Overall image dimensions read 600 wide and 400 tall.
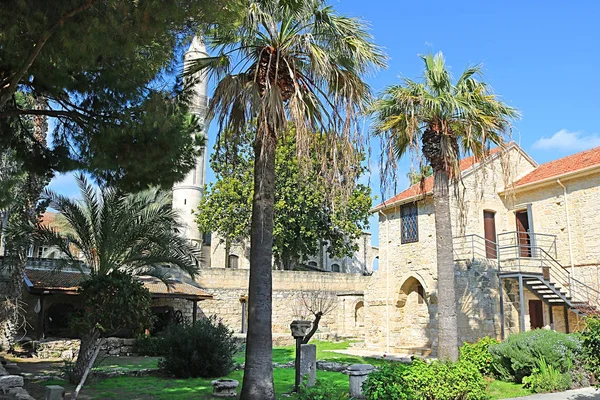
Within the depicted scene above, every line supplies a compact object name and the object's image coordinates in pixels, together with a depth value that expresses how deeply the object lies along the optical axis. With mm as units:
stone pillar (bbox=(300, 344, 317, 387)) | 11641
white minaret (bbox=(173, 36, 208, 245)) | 37188
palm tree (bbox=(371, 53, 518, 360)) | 12539
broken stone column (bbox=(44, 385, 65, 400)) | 8227
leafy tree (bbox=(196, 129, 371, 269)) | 29594
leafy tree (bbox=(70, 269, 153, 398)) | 9625
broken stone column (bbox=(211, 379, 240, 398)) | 10016
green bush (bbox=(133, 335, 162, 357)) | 19195
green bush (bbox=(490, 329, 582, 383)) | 11914
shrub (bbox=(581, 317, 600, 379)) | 7968
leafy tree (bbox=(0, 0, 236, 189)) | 6605
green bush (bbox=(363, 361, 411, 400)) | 8211
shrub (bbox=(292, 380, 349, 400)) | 7766
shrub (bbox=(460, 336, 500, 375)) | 13047
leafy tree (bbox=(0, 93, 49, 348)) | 15756
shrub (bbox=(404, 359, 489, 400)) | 8602
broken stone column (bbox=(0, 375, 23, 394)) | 9118
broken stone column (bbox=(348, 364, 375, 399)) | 9914
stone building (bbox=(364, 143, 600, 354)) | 18141
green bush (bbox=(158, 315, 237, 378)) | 12906
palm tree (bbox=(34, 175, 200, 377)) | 13344
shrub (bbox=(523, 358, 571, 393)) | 11320
